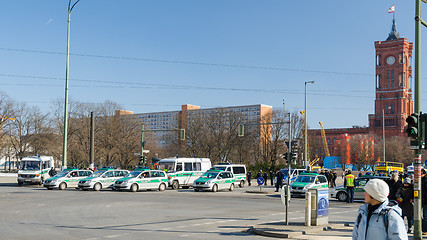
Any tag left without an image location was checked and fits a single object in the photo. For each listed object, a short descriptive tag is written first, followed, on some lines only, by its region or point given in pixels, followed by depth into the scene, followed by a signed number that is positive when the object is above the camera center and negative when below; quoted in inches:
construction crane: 5332.7 +92.9
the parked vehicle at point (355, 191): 1107.9 -92.6
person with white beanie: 188.9 -26.4
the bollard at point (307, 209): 572.7 -70.2
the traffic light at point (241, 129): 1731.1 +71.6
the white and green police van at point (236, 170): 1606.8 -71.1
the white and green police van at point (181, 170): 1551.4 -72.4
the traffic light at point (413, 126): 500.1 +26.7
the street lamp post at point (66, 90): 1438.2 +165.4
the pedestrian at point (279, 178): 1471.5 -87.6
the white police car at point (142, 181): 1363.2 -96.4
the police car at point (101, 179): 1406.3 -96.0
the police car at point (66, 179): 1423.5 -98.1
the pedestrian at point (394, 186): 562.9 -40.5
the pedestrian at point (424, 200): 530.9 -52.9
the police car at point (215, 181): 1408.7 -97.1
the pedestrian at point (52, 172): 1660.9 -90.6
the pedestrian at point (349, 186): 1005.7 -76.0
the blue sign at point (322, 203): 585.0 -64.2
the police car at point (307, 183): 1190.3 -81.9
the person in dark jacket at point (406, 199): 547.2 -53.3
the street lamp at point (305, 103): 2039.9 +200.9
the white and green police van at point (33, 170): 1633.9 -83.9
